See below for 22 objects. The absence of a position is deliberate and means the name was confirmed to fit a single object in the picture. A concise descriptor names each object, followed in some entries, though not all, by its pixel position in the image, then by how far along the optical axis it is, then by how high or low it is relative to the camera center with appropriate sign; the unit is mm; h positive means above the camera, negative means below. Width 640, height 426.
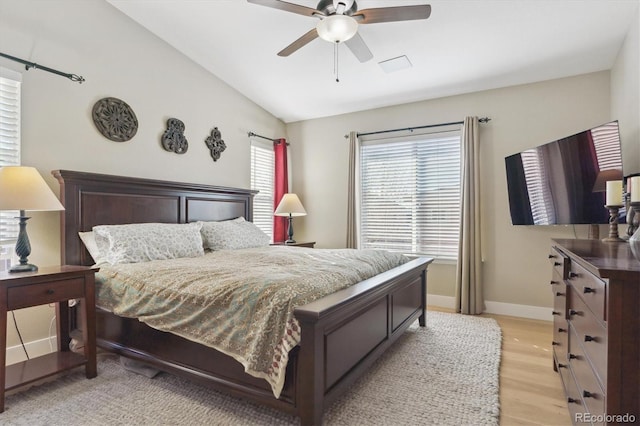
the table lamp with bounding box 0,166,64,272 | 2139 +79
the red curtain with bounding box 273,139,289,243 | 5234 +428
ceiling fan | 2254 +1343
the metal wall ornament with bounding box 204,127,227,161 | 4230 +845
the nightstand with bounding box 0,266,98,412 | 2002 -595
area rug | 1886 -1160
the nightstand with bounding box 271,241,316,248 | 4505 -457
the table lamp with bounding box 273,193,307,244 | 4652 +36
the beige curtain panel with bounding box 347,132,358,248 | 4773 +213
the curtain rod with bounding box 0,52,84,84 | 2554 +1130
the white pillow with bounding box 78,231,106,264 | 2764 -296
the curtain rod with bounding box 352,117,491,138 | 4011 +1097
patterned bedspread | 1680 -493
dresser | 1124 -463
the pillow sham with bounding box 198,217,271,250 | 3539 -281
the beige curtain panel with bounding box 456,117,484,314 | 3930 -255
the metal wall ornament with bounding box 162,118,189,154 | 3691 +802
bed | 1676 -730
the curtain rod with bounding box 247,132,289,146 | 4834 +1093
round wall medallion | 3099 +854
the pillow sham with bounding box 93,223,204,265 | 2701 -280
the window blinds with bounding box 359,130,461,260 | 4289 +236
